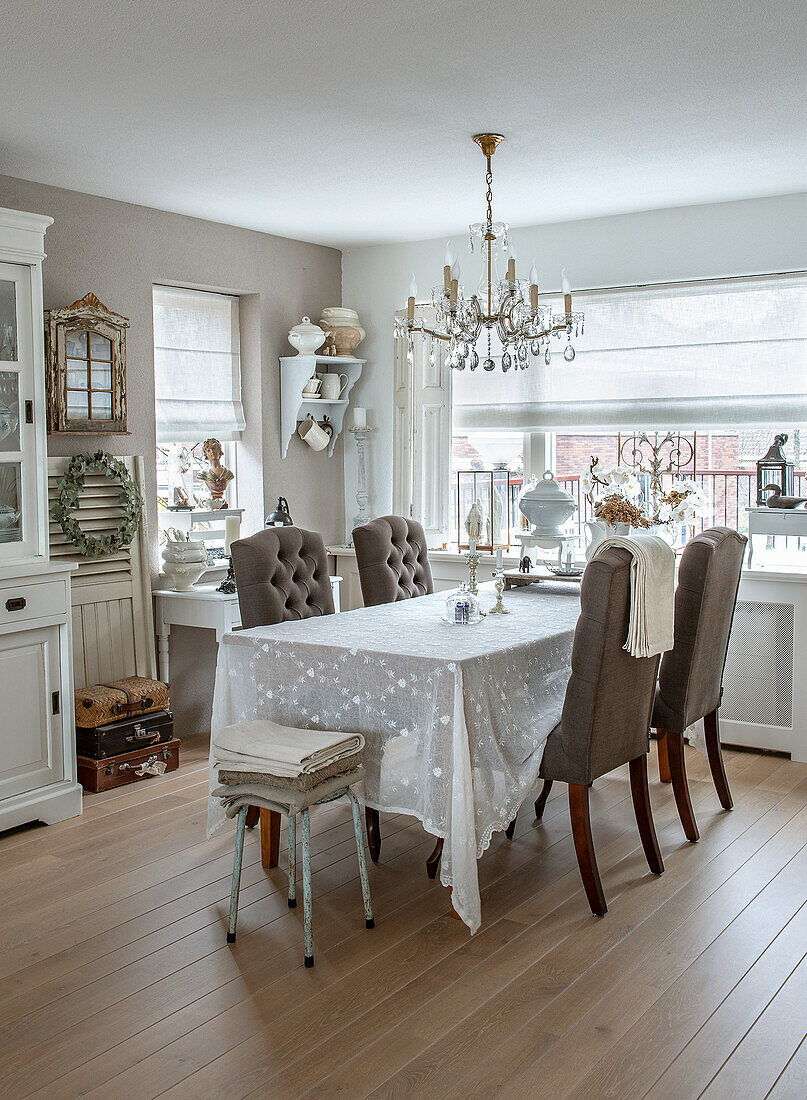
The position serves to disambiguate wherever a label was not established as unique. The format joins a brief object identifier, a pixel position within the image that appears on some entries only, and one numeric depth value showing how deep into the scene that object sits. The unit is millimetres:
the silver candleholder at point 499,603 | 3781
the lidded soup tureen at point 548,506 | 4633
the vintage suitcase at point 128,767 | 4180
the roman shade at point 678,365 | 4684
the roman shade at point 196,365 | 5000
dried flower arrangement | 4199
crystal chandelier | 3441
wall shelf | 5398
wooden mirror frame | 4242
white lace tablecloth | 2857
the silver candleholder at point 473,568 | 3936
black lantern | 4703
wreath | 4293
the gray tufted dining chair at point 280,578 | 3631
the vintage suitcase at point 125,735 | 4191
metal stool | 2672
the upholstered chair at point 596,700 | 2893
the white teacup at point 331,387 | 5660
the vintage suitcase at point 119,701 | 4191
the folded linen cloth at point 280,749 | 2693
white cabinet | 3672
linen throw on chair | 2945
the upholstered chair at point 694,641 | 3420
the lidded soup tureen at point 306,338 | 5363
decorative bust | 5223
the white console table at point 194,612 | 4625
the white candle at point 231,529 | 5125
